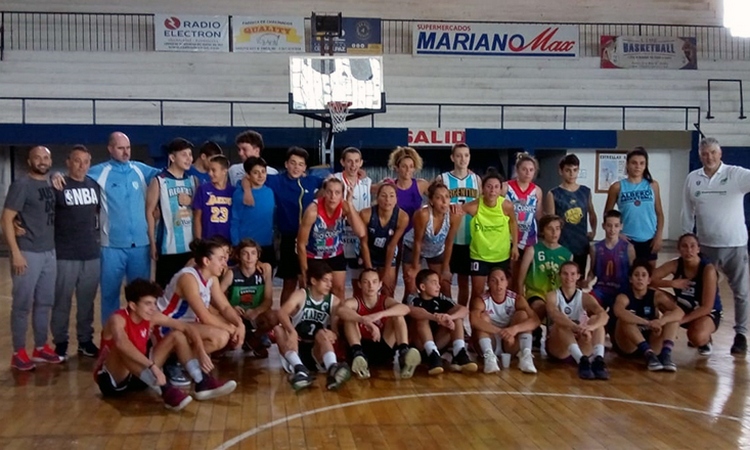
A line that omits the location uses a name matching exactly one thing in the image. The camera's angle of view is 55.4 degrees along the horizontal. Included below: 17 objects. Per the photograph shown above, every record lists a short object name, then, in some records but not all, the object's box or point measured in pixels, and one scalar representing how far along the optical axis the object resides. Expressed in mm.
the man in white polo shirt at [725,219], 6219
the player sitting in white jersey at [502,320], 5547
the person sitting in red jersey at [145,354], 4484
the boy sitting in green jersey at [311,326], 5117
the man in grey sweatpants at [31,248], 5219
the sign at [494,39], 19234
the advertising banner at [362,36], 18531
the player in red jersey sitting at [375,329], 5203
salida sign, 16312
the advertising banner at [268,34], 18703
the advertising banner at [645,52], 19406
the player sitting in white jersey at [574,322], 5465
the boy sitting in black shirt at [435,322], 5371
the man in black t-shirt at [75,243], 5574
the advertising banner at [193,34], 18484
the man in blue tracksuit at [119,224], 5789
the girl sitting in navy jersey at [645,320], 5684
